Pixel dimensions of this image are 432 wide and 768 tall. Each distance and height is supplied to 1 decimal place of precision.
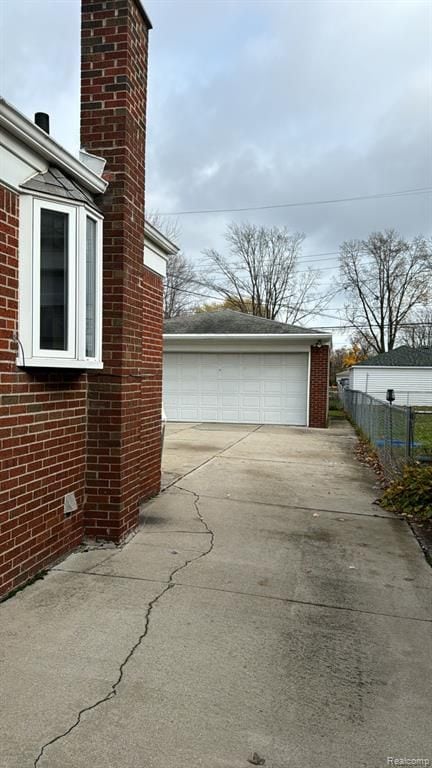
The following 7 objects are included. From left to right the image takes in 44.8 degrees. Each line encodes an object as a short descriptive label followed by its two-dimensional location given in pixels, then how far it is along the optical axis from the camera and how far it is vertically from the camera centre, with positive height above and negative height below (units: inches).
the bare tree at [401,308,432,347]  1838.6 +181.8
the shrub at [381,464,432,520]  248.8 -55.7
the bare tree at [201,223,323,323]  1644.6 +322.2
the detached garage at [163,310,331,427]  637.3 +7.5
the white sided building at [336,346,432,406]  1277.1 +21.8
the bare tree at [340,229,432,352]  1723.7 +328.5
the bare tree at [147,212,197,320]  1440.7 +265.6
